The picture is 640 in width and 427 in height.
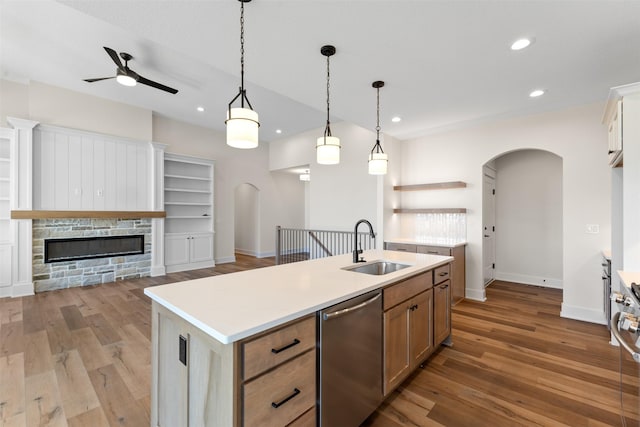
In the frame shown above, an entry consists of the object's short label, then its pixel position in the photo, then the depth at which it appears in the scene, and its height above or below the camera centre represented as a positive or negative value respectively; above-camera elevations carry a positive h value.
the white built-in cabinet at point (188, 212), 6.23 +0.03
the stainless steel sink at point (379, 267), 2.51 -0.51
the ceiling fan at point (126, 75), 3.44 +1.79
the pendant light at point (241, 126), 1.78 +0.56
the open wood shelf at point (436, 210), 4.48 +0.05
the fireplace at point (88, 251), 4.70 -0.70
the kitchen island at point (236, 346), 1.07 -0.58
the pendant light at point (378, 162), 3.01 +0.56
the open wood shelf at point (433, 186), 4.51 +0.46
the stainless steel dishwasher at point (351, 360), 1.42 -0.84
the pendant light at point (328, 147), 2.49 +0.60
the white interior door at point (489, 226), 4.68 -0.23
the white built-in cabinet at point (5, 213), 4.36 +0.00
